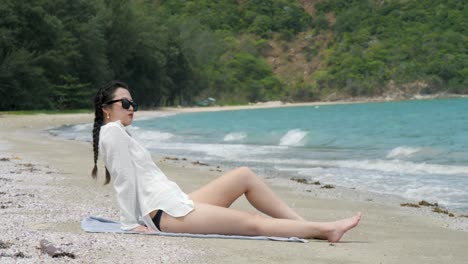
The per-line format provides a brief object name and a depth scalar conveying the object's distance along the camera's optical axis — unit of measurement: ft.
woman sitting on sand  19.10
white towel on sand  19.22
